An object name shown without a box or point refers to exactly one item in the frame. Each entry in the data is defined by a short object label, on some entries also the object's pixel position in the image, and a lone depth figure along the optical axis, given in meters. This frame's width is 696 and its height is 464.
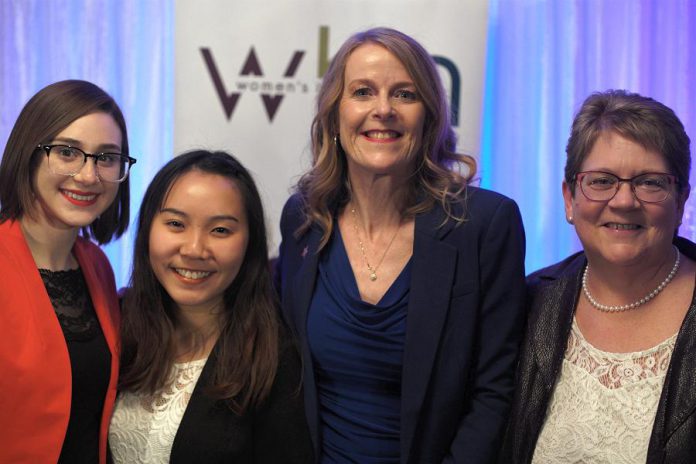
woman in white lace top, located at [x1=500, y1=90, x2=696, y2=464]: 2.09
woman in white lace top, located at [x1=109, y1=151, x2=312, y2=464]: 2.30
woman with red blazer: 2.18
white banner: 3.77
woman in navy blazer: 2.28
